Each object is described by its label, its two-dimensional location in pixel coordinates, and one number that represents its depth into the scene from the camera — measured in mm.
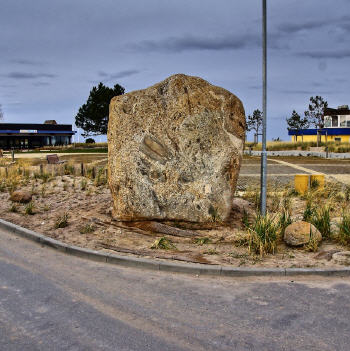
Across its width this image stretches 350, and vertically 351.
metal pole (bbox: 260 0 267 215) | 8320
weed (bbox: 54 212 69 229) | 8531
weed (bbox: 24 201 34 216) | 9883
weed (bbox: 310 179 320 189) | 12438
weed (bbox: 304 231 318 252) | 6836
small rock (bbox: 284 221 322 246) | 7016
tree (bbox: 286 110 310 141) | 60000
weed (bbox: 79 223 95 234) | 8078
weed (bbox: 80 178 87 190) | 13391
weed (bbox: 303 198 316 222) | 8094
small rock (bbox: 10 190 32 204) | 11369
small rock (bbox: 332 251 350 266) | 6212
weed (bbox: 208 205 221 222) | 8086
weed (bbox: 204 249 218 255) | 6775
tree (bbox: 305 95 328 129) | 59962
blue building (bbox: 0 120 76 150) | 64062
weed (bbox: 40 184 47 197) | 12133
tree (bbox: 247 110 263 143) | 69412
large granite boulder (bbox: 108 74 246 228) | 8008
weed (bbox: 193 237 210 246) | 7402
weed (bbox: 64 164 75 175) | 16641
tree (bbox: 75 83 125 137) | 55406
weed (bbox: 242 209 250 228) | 8008
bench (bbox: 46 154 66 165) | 20173
